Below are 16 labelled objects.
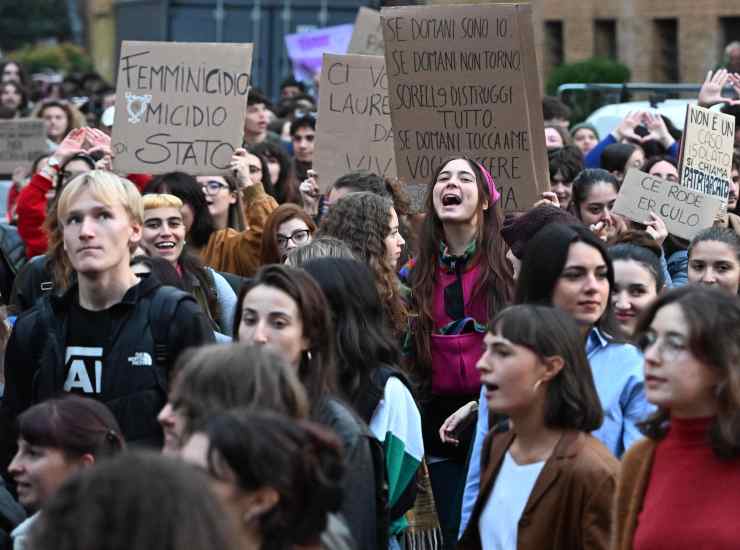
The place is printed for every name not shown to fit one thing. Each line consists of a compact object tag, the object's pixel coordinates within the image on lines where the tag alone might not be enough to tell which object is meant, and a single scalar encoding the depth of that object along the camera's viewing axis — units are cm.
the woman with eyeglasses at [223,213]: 1289
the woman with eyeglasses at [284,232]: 1211
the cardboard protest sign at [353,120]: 1448
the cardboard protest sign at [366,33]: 1923
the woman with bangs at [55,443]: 716
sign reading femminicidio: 1370
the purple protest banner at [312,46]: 3277
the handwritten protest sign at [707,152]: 1334
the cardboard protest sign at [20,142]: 1955
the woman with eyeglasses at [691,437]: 661
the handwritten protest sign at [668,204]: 1288
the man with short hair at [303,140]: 1880
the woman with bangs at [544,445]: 726
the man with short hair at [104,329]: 807
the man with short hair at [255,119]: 1895
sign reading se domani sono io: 1278
